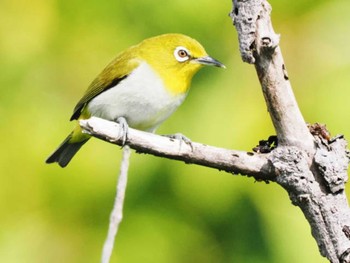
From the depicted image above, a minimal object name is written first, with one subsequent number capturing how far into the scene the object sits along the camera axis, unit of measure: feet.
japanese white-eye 21.24
